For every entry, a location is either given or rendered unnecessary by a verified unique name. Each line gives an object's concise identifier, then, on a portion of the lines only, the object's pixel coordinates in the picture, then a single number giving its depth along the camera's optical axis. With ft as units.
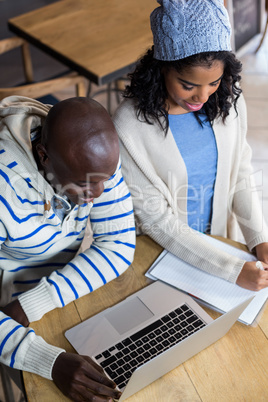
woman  4.01
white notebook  4.05
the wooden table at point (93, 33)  7.45
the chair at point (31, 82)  6.53
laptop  3.44
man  3.45
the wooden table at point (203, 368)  3.49
